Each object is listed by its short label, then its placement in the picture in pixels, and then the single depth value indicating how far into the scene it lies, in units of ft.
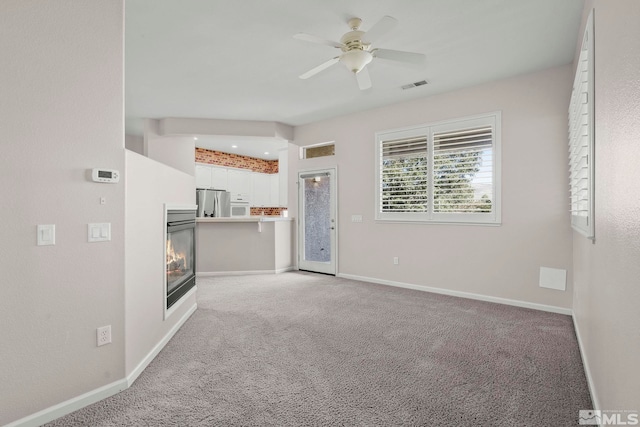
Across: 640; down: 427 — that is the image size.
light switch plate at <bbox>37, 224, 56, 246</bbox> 6.08
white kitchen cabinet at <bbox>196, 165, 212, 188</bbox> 25.77
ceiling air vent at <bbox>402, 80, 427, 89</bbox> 13.89
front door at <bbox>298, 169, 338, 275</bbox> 19.44
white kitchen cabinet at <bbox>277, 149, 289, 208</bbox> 26.03
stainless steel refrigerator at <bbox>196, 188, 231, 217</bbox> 24.02
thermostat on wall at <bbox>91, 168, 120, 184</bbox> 6.66
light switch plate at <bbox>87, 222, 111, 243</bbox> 6.70
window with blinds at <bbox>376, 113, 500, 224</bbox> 13.96
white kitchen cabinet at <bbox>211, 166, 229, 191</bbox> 26.94
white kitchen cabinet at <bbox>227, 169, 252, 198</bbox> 28.18
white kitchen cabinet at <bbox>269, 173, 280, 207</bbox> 31.63
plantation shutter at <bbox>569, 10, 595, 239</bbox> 6.71
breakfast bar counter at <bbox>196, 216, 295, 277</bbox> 19.75
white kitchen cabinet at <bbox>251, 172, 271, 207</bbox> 30.07
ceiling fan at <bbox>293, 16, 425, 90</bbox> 8.81
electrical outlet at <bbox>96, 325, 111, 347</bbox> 6.84
